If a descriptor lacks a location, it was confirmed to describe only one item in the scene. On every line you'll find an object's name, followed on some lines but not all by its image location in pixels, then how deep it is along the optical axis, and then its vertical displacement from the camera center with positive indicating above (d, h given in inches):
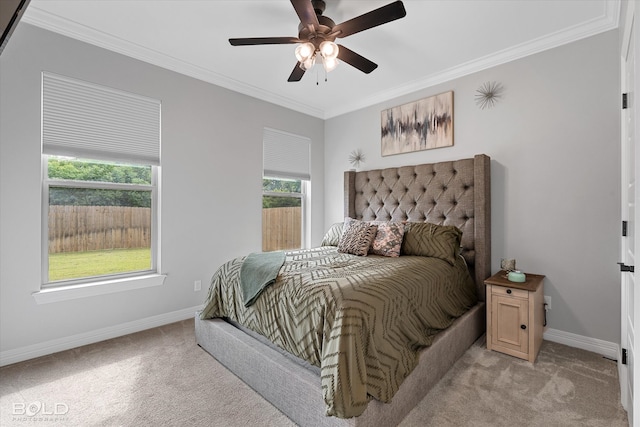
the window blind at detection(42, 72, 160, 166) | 92.4 +31.9
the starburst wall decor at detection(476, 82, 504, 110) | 111.1 +46.0
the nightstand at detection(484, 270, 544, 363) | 85.1 -31.4
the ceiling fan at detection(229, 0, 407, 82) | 69.0 +47.2
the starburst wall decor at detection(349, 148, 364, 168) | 154.8 +30.0
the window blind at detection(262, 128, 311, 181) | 149.0 +31.6
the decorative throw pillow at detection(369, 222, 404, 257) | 104.4 -9.8
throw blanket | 73.8 -15.9
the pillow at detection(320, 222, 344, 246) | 129.1 -9.9
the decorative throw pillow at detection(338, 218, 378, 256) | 106.8 -9.4
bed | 56.6 -32.1
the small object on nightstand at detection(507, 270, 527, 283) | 89.9 -19.8
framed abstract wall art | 123.5 +39.8
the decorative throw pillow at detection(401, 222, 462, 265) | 100.1 -9.8
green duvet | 53.0 -23.2
